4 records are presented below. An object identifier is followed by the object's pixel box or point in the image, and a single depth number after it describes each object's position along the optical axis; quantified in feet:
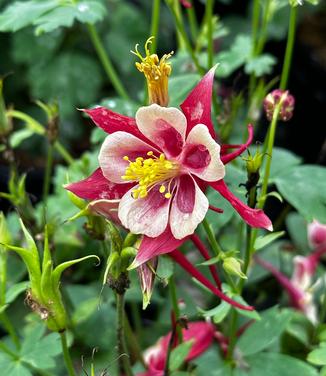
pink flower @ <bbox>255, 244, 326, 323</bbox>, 1.54
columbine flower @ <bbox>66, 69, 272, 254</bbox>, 1.10
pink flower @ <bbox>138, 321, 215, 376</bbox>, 1.37
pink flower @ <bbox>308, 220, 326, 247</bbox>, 1.61
